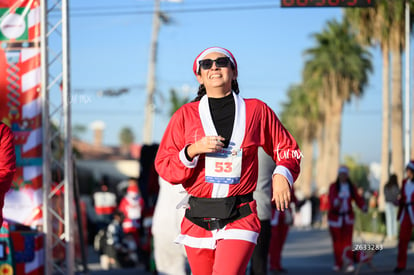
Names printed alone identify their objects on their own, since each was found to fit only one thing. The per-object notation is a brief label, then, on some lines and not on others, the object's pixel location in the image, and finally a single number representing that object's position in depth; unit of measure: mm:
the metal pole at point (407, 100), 27422
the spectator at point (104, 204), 20344
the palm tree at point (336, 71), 51500
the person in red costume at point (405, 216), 14219
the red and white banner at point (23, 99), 9766
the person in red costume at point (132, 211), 16656
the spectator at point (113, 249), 15867
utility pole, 38594
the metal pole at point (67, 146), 10016
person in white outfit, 7816
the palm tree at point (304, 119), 63794
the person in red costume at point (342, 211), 14734
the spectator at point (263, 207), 8555
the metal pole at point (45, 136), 9852
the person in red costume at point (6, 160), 5787
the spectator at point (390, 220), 24688
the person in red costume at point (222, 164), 5008
